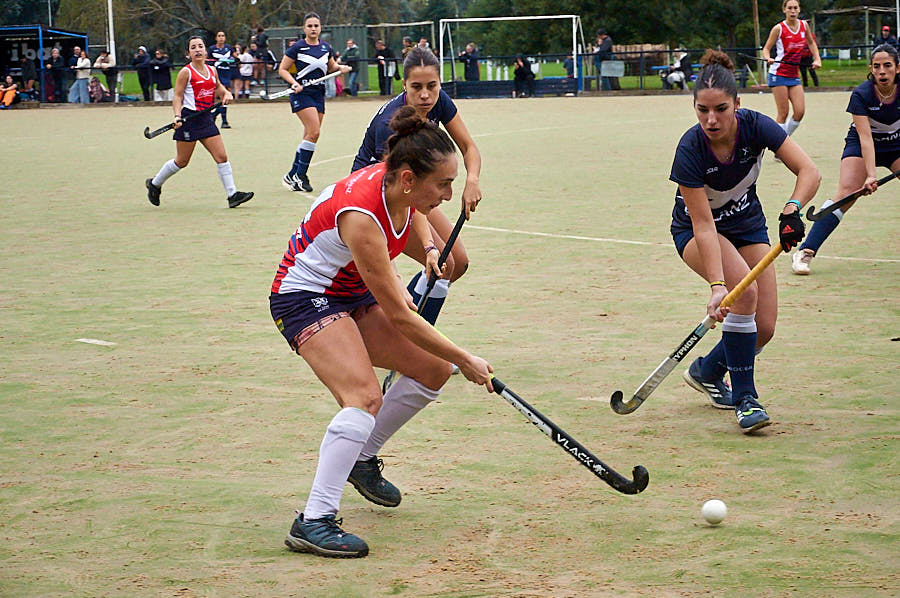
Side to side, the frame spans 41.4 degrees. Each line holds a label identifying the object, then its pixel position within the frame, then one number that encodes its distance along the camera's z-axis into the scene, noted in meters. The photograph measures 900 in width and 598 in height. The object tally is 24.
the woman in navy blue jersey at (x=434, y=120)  6.40
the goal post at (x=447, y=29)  36.56
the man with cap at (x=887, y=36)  32.03
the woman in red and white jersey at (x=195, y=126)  12.98
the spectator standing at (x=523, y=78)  35.34
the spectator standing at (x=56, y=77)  37.38
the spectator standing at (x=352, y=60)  37.06
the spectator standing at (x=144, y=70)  36.72
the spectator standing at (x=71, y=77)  37.53
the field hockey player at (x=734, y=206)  5.28
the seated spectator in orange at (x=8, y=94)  36.47
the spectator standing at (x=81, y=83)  37.28
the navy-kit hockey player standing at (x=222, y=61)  29.20
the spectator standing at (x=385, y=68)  36.81
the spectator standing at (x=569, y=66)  36.88
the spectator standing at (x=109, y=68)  37.21
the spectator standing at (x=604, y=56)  36.28
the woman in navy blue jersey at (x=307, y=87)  14.17
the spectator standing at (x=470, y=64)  37.09
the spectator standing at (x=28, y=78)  37.59
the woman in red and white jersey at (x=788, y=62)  15.12
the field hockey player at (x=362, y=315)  4.12
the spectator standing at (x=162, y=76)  36.62
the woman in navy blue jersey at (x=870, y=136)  8.28
